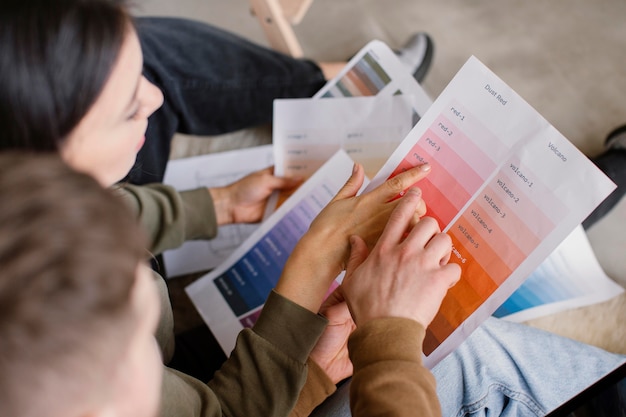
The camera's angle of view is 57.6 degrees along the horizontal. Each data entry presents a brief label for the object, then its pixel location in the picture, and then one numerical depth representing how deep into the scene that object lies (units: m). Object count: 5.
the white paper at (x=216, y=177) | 0.83
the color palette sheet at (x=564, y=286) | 0.71
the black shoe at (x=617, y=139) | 0.93
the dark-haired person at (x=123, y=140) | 0.41
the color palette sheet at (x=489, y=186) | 0.46
